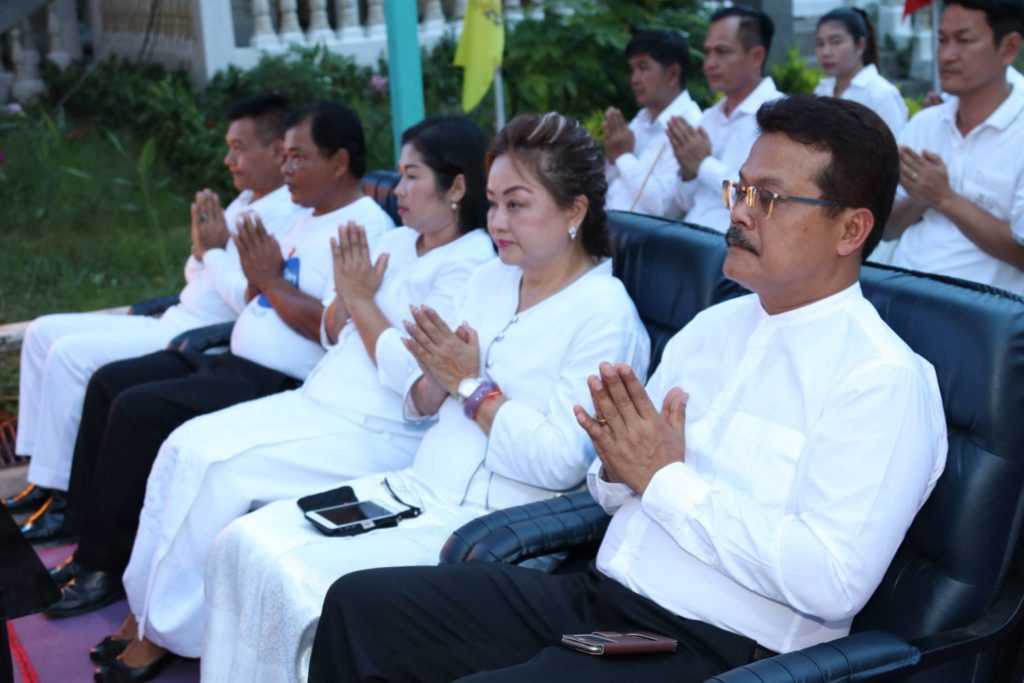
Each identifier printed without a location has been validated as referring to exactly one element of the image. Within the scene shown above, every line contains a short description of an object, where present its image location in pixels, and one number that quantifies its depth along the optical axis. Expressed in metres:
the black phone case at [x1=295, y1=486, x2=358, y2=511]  2.75
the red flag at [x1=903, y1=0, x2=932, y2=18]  5.69
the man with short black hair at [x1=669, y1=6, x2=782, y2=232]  4.57
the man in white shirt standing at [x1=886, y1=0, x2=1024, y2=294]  3.35
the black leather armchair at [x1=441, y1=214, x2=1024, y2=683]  1.96
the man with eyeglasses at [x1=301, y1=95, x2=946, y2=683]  1.89
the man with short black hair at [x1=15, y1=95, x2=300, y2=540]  4.16
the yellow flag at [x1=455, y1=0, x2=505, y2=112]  5.47
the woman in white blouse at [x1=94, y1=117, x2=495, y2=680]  3.11
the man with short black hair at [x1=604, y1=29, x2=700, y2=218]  5.09
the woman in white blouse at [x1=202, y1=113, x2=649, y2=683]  2.54
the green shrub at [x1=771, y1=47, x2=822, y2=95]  8.62
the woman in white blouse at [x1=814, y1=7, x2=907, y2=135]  5.65
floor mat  3.23
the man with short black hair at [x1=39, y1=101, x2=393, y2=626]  3.57
